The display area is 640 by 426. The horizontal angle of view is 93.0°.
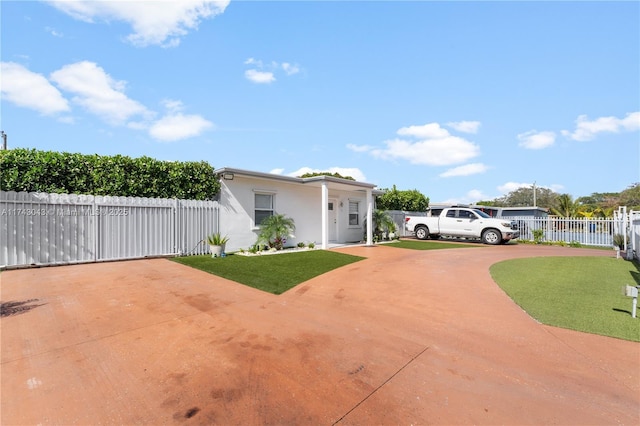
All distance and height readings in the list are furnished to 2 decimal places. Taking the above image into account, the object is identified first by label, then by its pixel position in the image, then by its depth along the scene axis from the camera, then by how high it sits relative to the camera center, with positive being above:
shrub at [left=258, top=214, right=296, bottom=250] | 12.10 -0.65
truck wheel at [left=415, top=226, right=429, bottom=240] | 17.66 -1.10
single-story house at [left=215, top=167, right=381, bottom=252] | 11.77 +0.40
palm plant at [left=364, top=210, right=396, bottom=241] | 16.33 -0.56
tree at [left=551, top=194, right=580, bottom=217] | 23.92 +0.53
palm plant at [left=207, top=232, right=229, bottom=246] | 10.38 -0.91
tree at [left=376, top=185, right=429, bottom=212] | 19.46 +0.88
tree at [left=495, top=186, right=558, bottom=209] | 48.97 +2.63
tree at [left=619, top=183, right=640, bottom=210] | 34.41 +1.96
